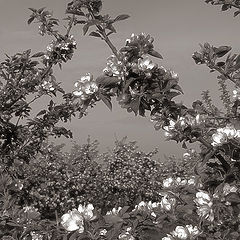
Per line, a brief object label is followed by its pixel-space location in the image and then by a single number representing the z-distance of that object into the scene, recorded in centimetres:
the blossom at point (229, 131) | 313
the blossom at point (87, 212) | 299
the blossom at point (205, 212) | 318
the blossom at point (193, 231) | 318
